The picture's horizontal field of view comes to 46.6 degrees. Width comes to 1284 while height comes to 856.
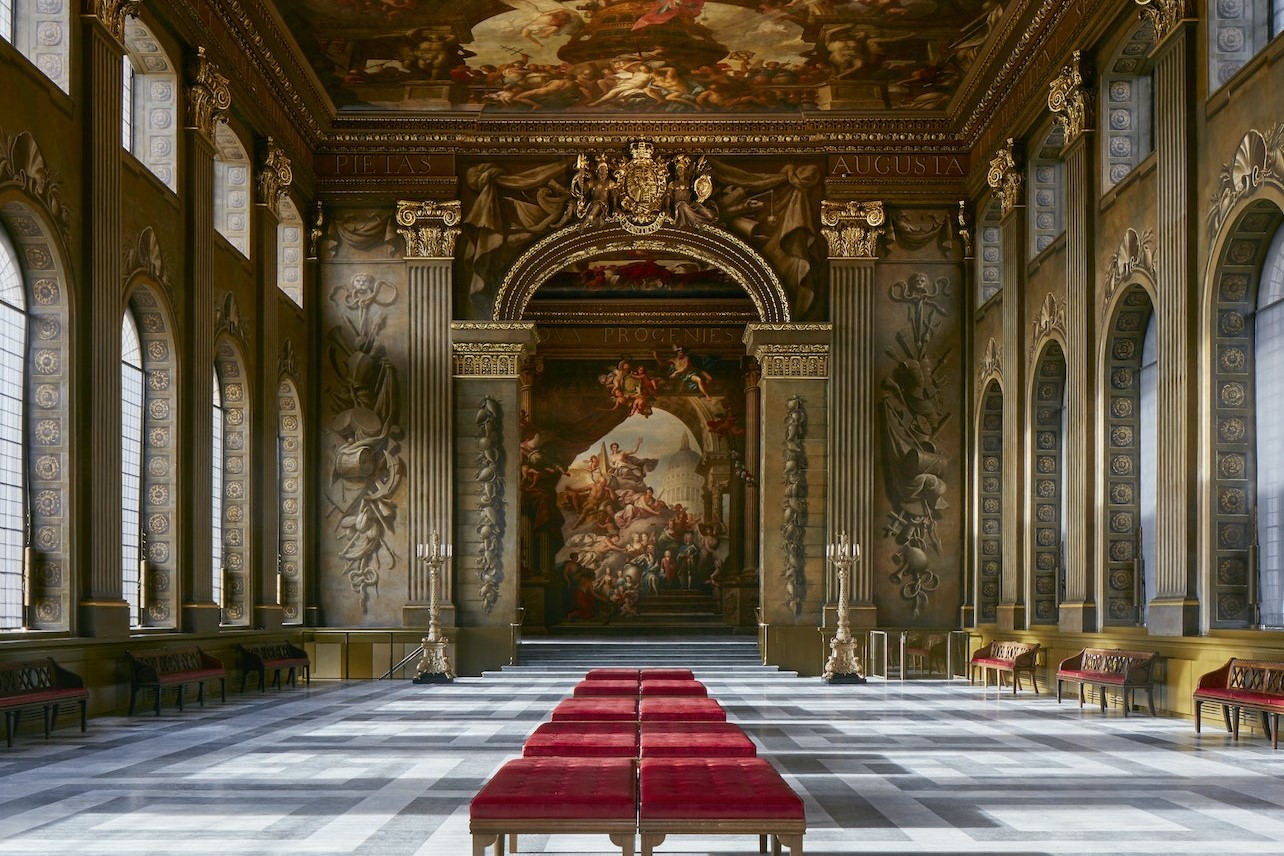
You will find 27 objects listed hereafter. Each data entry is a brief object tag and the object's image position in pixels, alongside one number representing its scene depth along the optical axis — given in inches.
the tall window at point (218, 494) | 964.6
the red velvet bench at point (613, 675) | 621.9
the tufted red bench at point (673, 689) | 551.1
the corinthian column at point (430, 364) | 1135.6
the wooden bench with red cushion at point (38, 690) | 569.6
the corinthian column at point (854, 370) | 1133.1
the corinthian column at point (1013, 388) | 1001.5
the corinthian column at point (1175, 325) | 708.7
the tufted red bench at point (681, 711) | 442.9
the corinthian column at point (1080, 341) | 864.9
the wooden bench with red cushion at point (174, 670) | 713.0
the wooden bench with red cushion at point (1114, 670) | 722.2
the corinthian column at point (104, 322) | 702.5
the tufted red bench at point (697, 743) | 353.7
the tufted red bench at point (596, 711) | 442.3
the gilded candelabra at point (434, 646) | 1024.9
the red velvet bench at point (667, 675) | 629.9
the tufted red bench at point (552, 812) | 278.2
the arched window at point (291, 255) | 1132.5
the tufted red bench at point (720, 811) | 275.7
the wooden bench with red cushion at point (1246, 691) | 565.3
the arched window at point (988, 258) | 1129.4
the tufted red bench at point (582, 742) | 362.9
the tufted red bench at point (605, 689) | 549.8
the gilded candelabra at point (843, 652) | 1016.2
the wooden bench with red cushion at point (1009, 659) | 887.7
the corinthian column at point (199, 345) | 852.6
